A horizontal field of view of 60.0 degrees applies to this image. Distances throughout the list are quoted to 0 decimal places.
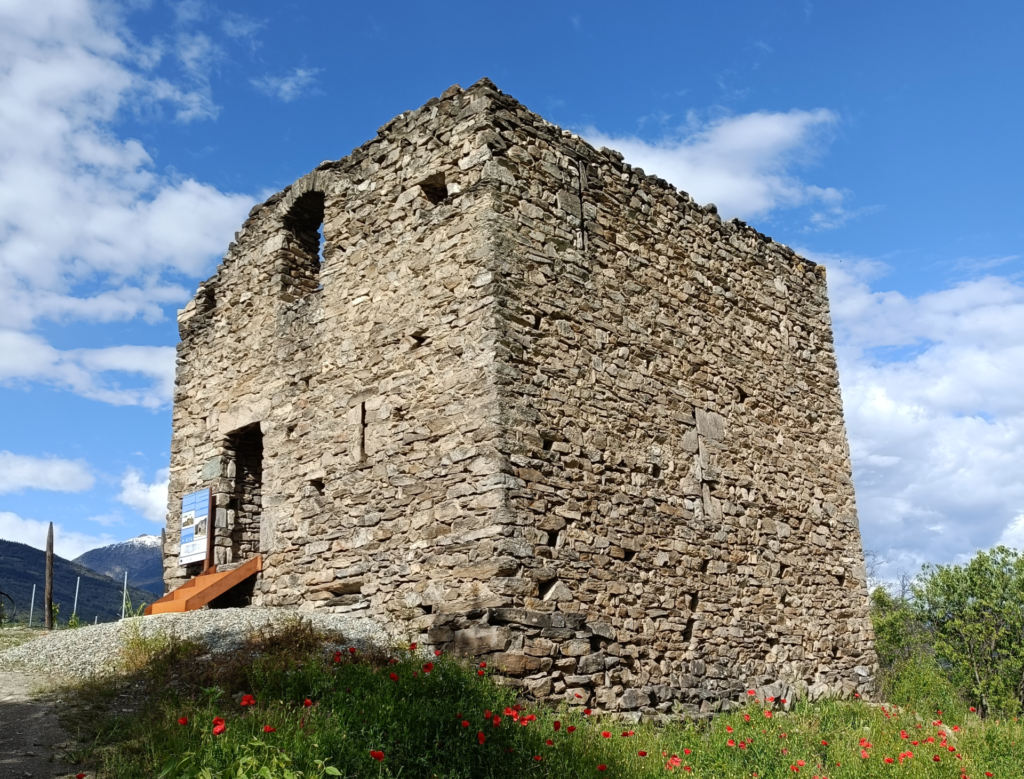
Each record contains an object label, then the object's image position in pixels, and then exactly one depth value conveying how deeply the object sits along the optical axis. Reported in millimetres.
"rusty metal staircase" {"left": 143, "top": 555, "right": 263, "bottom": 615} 9859
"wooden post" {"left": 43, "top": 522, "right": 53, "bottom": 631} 14023
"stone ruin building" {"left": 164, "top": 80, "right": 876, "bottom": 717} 8289
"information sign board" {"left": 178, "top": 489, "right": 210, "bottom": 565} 10959
